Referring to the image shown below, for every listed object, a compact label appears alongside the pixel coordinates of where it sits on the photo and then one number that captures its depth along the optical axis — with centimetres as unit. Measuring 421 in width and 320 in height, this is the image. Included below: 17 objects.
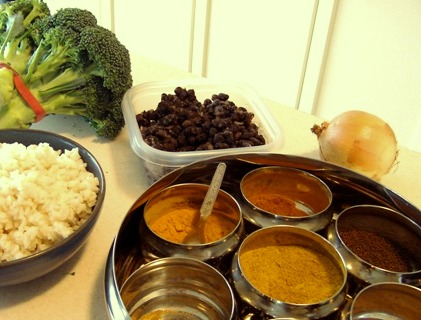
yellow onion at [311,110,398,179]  83
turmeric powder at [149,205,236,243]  66
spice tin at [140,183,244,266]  59
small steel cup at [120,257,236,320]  56
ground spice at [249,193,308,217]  73
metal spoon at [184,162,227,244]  66
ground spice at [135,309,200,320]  56
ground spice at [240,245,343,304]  58
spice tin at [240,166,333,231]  73
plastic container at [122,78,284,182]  79
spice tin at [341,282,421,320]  56
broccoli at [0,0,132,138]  88
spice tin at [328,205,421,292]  65
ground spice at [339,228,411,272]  66
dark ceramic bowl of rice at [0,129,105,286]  54
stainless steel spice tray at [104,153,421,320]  63
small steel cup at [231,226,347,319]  53
